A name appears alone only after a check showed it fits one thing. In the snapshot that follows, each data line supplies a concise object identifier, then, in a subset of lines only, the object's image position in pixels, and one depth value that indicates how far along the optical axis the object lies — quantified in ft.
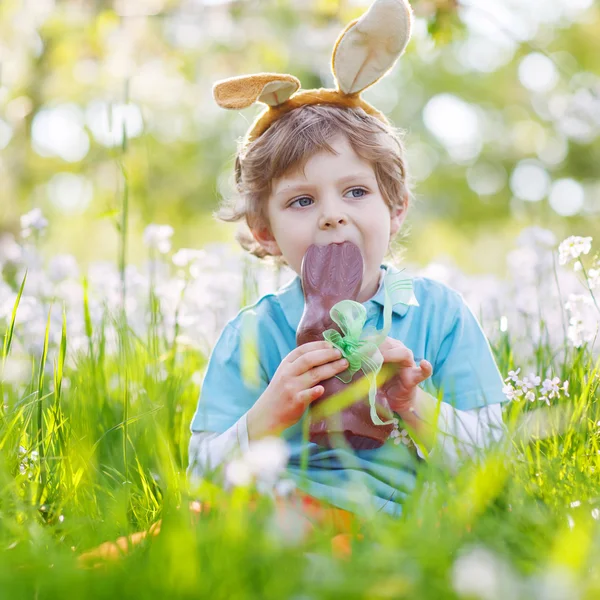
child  6.79
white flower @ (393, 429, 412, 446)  7.00
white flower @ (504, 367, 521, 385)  6.57
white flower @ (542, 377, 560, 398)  6.64
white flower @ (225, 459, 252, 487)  3.61
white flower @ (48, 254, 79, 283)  12.45
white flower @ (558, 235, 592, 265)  7.45
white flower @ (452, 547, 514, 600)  2.88
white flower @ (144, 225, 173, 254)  10.96
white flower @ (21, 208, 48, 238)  10.25
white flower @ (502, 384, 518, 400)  6.58
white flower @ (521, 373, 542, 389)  6.57
